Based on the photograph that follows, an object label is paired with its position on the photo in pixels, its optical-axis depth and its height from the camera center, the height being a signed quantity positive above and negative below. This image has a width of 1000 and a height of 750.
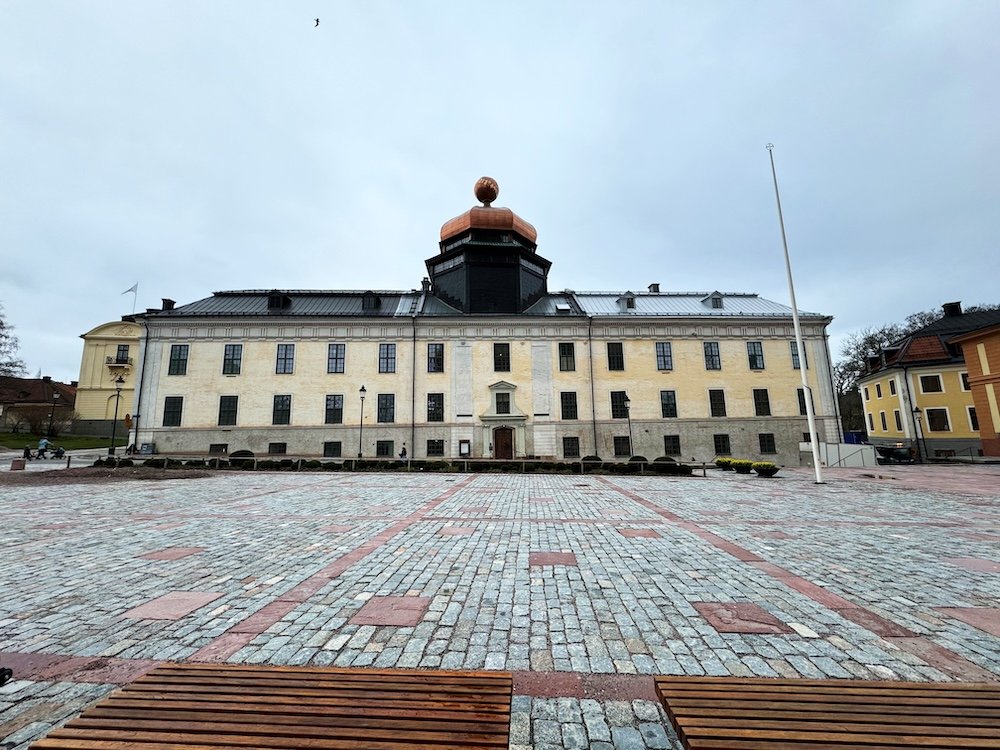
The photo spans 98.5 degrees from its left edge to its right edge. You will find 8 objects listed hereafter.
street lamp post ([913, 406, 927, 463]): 33.98 -0.18
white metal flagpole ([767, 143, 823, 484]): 17.76 +3.32
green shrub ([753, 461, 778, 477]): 20.36 -1.52
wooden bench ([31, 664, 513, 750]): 1.92 -1.31
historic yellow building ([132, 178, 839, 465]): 30.03 +4.69
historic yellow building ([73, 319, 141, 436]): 44.78 +8.31
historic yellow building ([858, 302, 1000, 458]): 33.62 +3.32
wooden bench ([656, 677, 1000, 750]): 1.94 -1.37
